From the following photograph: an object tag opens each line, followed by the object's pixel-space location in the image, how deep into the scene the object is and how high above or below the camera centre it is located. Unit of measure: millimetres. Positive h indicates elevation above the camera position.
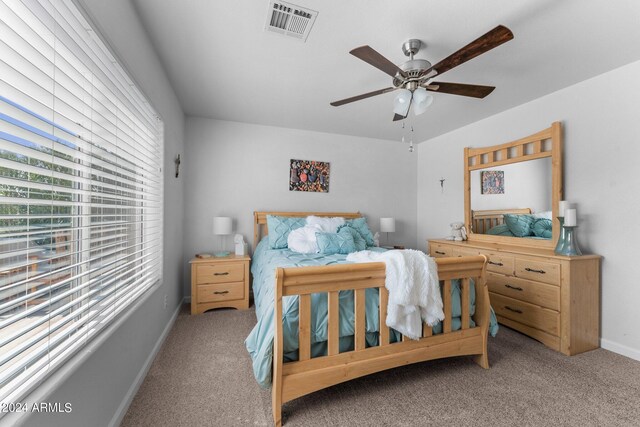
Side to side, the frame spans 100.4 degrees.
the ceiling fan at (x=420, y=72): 1481 +921
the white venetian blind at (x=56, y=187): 793 +94
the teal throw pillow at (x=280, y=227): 3180 -185
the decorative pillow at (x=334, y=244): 2865 -343
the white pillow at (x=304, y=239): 2969 -314
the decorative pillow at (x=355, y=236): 3115 -282
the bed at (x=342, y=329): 1482 -730
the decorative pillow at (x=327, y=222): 3311 -124
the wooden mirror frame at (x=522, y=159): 2551 +610
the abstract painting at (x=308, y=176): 3842 +537
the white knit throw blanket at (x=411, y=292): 1621 -488
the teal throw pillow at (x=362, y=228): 3434 -204
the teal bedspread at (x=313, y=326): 1504 -699
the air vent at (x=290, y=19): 1588 +1218
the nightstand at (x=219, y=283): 2971 -811
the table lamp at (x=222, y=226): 3262 -175
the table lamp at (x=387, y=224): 4012 -172
